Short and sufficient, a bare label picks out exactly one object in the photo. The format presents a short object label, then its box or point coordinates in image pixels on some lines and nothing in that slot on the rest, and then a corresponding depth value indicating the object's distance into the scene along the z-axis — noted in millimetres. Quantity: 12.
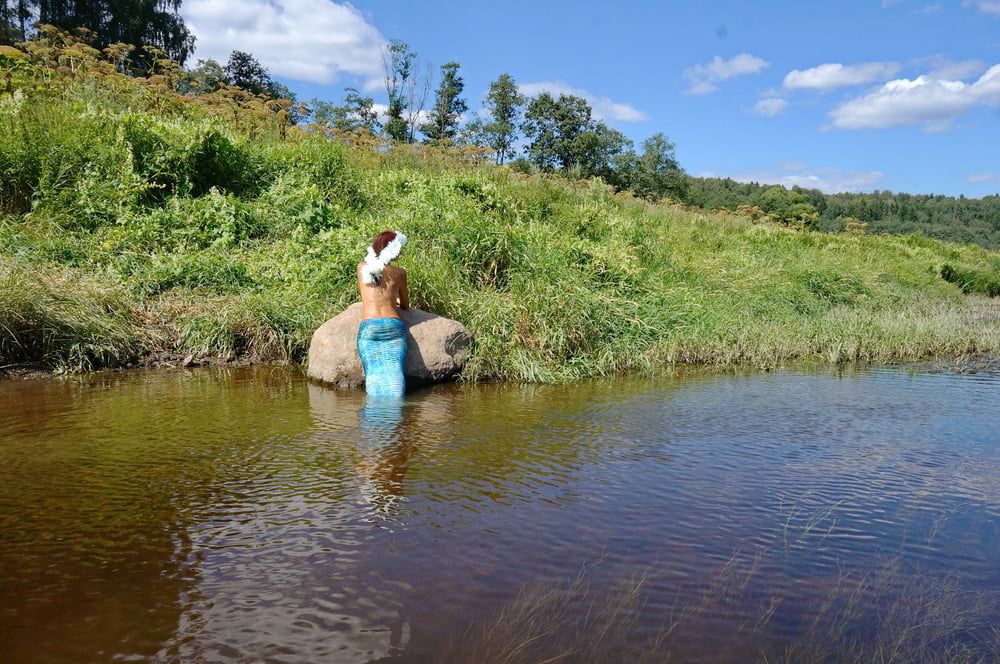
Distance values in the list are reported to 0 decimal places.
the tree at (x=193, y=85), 15980
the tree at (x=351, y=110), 44250
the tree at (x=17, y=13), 31309
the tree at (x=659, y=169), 52031
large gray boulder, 7406
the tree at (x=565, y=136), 49188
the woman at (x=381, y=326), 7027
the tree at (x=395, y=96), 40219
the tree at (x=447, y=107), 45781
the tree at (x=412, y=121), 39919
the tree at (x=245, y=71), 40031
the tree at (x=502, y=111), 49531
